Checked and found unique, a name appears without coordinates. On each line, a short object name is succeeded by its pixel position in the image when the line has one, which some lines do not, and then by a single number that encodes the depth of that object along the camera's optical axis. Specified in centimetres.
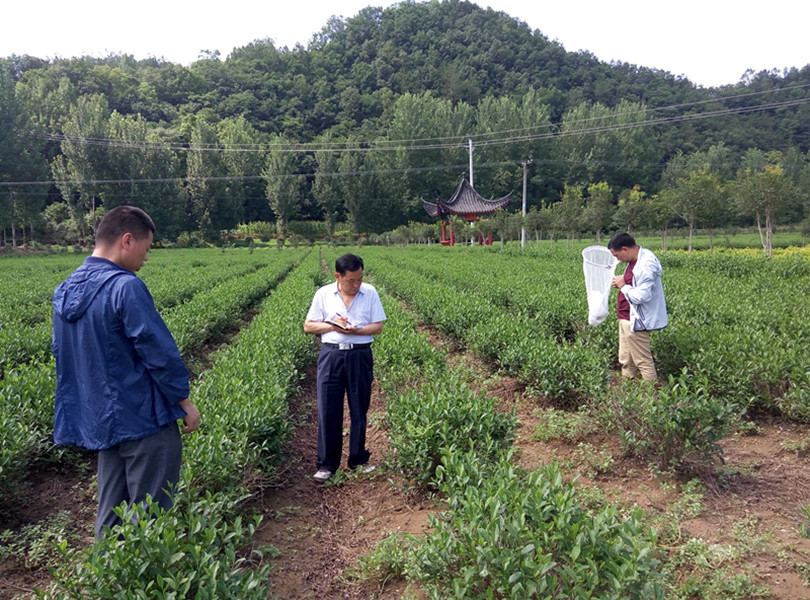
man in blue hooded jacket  243
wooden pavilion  3328
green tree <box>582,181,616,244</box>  2941
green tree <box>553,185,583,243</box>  3138
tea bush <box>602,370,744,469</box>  379
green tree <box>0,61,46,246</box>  3897
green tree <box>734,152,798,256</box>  2170
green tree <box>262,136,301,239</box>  5684
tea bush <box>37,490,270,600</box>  210
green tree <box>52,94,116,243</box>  4400
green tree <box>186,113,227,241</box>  5278
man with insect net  548
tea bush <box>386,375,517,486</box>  379
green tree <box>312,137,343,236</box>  6056
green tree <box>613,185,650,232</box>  2730
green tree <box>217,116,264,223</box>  5519
